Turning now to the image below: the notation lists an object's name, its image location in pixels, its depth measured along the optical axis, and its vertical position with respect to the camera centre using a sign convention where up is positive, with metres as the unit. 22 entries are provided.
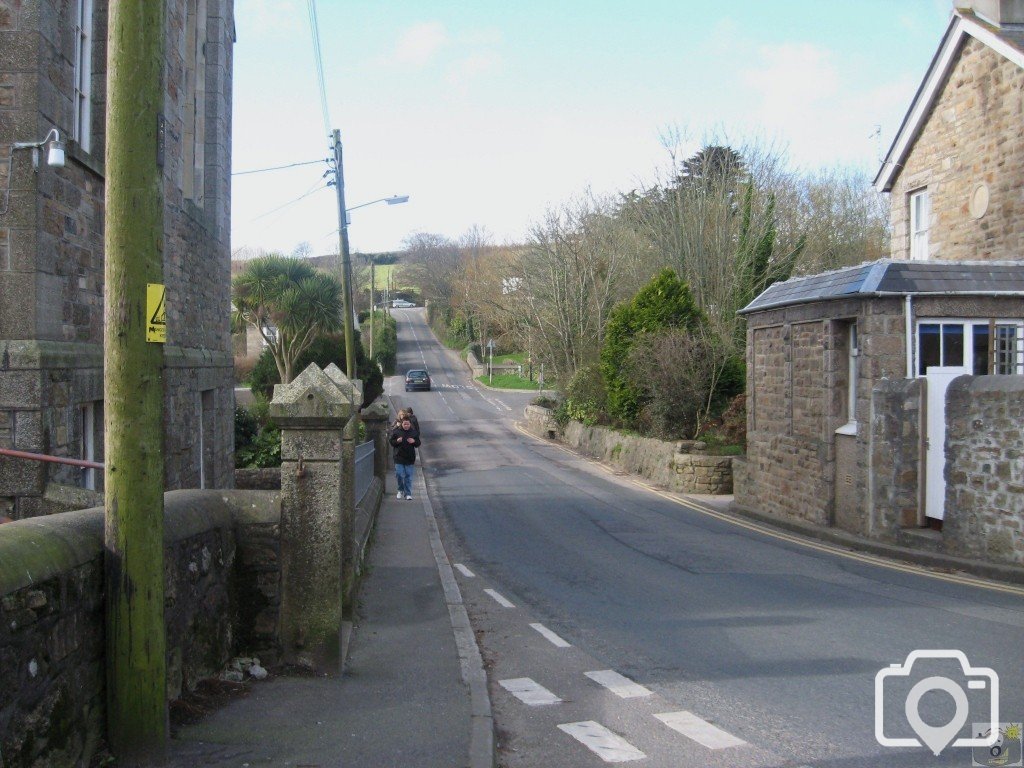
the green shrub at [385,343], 71.35 +2.86
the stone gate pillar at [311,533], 6.63 -1.11
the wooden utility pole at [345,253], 23.95 +3.30
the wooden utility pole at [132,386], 4.47 -0.03
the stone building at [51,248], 7.44 +1.13
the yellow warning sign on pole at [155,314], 4.56 +0.32
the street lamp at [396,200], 24.70 +4.71
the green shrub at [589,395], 34.19 -0.69
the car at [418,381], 65.38 -0.23
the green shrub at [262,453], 20.30 -1.63
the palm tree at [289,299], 31.92 +2.72
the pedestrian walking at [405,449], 19.75 -1.54
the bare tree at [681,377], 25.52 -0.01
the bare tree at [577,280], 38.88 +4.09
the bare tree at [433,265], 104.12 +13.49
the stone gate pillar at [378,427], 22.22 -1.17
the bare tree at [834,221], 37.84 +6.80
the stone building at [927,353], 12.38 +0.38
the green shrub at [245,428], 20.97 -1.13
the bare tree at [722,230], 33.22 +5.39
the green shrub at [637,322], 28.28 +1.68
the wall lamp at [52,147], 7.34 +1.86
